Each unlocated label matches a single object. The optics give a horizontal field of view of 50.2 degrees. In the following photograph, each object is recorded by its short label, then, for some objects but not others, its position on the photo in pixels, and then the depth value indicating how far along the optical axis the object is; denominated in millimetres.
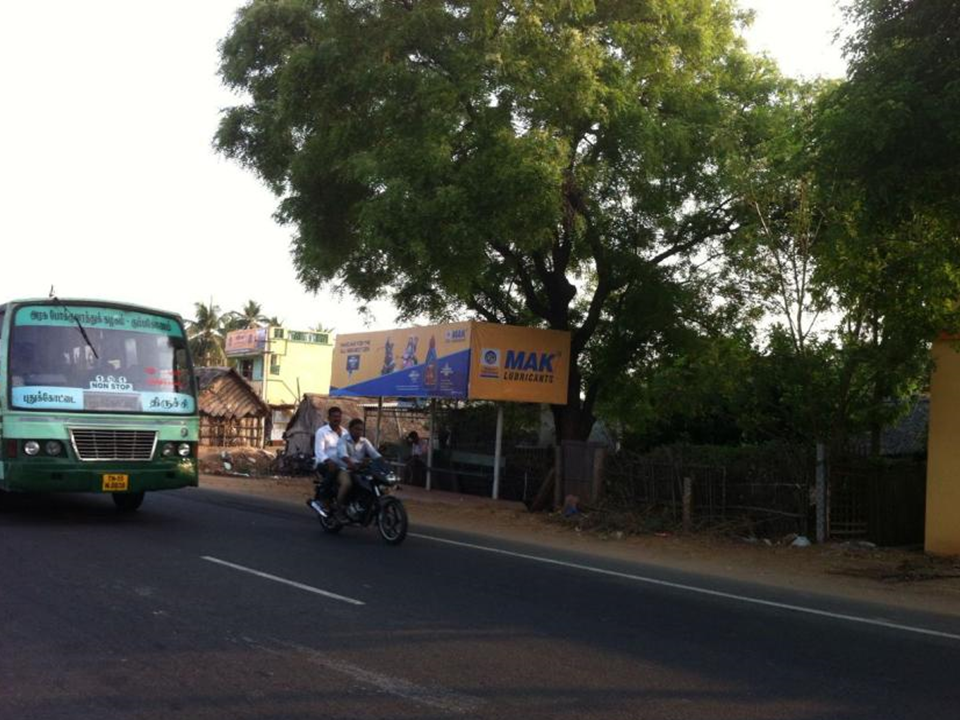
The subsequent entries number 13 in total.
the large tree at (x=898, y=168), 10164
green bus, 12633
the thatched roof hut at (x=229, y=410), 41406
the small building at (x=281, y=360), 51938
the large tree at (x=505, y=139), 15820
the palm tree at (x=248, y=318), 70438
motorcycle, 12789
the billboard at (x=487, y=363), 19828
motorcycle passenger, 13328
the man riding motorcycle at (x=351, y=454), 13117
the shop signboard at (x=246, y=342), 52031
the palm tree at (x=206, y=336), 65438
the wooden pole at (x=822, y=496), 14805
